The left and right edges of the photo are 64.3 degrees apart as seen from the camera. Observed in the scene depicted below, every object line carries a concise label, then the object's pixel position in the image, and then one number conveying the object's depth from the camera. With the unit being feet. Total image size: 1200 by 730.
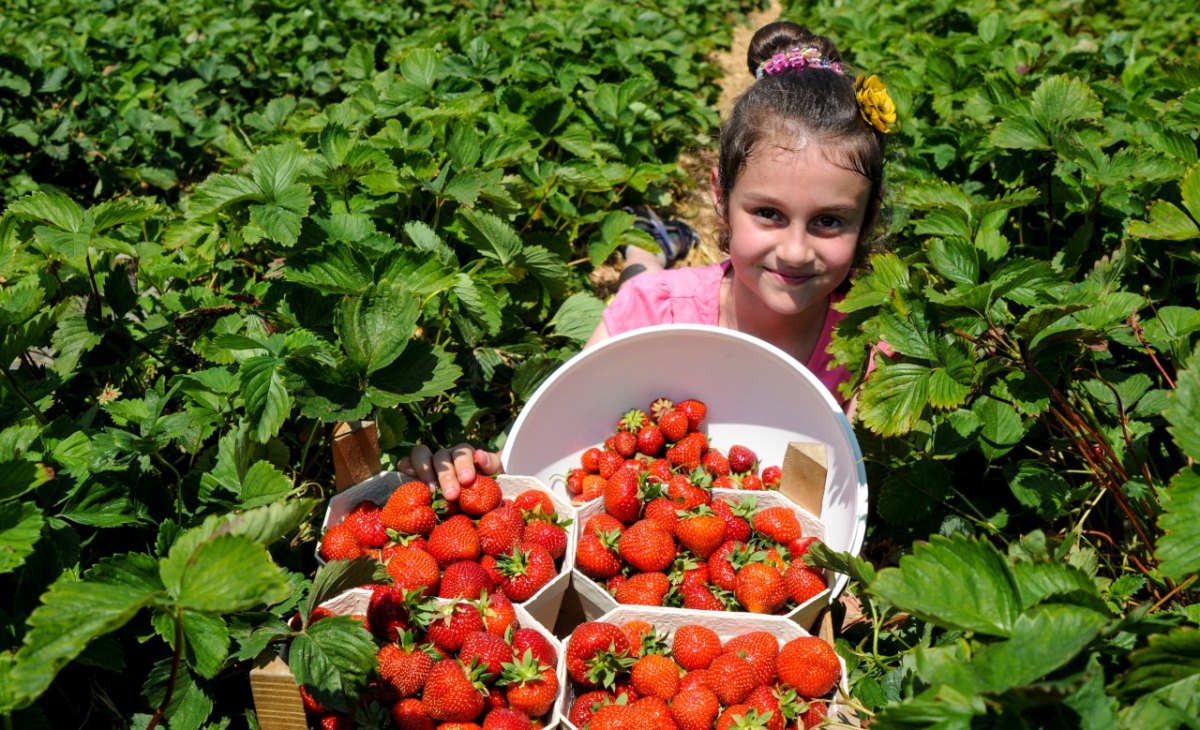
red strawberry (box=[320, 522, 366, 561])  2.08
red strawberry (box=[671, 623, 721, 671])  2.04
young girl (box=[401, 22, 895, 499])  2.63
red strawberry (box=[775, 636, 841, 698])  1.94
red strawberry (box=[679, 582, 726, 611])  2.22
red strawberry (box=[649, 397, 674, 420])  2.79
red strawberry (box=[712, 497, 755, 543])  2.41
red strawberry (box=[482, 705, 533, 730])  1.84
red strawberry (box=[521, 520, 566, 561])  2.23
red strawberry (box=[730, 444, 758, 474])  2.72
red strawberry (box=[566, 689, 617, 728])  1.96
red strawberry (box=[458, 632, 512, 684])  1.91
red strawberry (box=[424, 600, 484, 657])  1.97
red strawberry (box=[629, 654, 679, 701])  1.99
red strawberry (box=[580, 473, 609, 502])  2.60
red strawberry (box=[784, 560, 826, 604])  2.16
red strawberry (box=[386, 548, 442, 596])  2.04
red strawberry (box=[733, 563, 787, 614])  2.17
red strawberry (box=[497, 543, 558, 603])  2.14
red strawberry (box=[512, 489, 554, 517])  2.34
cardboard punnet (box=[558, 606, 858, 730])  2.04
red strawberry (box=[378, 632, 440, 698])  1.87
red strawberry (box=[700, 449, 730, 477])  2.70
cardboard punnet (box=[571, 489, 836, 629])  2.10
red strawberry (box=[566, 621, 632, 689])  2.00
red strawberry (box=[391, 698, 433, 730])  1.85
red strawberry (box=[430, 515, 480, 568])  2.14
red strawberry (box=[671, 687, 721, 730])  1.93
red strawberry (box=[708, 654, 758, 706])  1.97
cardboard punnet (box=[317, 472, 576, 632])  2.14
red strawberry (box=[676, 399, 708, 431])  2.77
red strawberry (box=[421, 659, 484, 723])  1.84
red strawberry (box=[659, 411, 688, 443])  2.72
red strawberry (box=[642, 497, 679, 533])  2.39
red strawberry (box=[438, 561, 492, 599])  2.06
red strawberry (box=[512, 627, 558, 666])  1.97
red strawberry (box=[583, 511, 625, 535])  2.36
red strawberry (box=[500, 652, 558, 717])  1.91
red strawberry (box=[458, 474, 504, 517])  2.27
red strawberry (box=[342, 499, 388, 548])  2.16
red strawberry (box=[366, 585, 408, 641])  1.97
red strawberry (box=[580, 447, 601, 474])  2.74
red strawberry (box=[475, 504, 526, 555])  2.20
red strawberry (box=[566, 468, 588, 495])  2.71
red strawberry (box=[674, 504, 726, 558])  2.33
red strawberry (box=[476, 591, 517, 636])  2.01
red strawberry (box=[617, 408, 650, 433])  2.78
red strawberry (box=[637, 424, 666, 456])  2.72
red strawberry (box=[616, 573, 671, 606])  2.23
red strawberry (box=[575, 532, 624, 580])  2.28
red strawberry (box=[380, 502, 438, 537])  2.17
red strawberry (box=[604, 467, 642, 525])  2.40
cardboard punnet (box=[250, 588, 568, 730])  1.72
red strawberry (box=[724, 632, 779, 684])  2.01
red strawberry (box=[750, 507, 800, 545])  2.38
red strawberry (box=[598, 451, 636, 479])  2.68
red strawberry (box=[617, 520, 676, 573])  2.30
